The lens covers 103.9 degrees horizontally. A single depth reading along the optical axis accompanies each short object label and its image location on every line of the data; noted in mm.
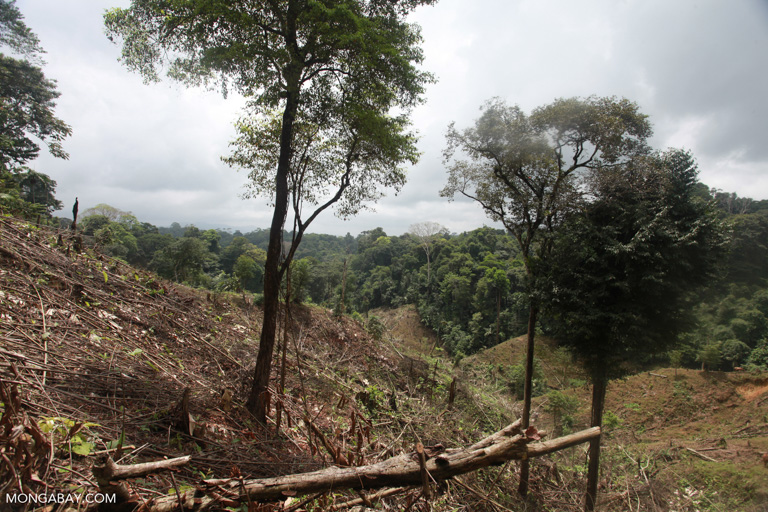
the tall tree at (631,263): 5621
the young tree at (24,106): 14484
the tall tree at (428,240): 42372
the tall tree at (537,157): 6402
